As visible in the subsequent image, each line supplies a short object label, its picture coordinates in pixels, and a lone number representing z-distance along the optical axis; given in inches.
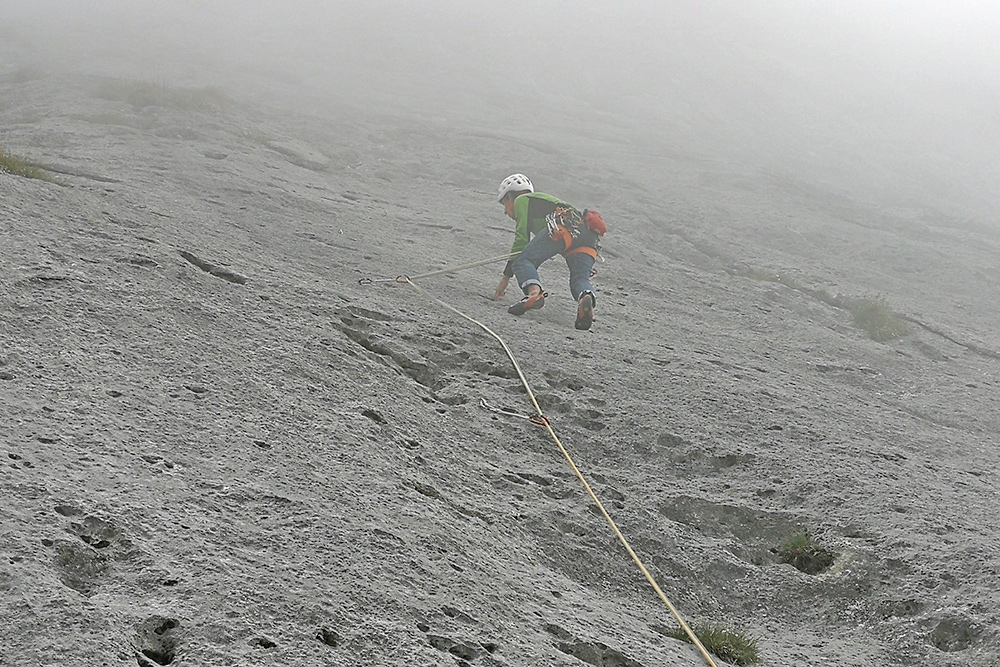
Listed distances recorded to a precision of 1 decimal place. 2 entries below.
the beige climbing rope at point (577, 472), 191.2
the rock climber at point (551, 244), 395.2
